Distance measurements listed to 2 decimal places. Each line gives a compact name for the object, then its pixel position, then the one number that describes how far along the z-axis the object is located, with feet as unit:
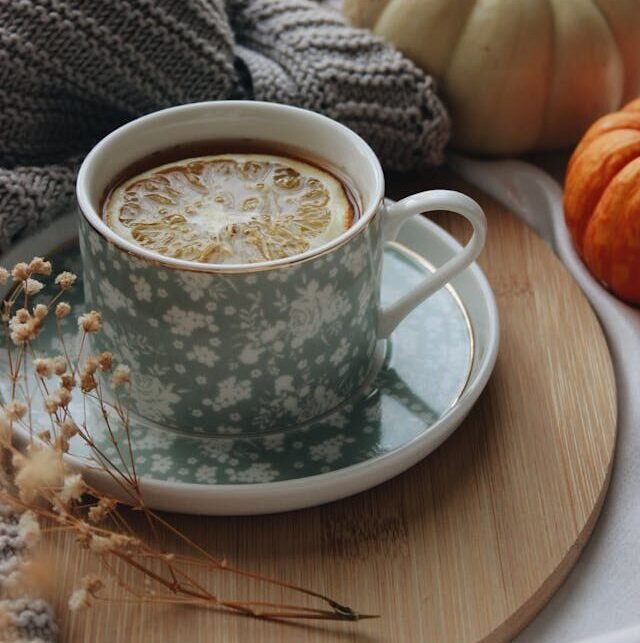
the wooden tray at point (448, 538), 1.48
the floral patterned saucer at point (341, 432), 1.53
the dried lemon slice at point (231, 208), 1.58
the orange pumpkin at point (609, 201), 1.80
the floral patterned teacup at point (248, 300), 1.52
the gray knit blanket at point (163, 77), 1.77
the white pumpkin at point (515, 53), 1.91
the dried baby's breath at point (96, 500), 1.41
